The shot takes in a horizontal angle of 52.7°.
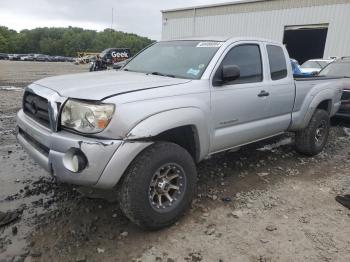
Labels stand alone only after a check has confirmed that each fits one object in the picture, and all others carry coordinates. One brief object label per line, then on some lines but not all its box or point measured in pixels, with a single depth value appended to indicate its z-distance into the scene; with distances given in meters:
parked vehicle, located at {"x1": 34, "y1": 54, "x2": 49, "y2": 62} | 63.57
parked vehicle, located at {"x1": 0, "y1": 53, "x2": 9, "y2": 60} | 64.57
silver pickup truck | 2.94
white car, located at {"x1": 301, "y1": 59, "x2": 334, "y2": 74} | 15.24
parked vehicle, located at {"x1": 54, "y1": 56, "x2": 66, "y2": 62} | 63.98
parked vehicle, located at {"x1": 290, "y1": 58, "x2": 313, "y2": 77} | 12.00
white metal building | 19.80
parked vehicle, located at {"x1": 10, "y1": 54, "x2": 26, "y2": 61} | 63.16
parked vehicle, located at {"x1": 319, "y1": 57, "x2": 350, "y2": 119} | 7.86
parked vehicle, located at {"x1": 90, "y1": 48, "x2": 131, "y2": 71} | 29.09
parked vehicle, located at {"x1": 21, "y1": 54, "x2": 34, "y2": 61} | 63.22
